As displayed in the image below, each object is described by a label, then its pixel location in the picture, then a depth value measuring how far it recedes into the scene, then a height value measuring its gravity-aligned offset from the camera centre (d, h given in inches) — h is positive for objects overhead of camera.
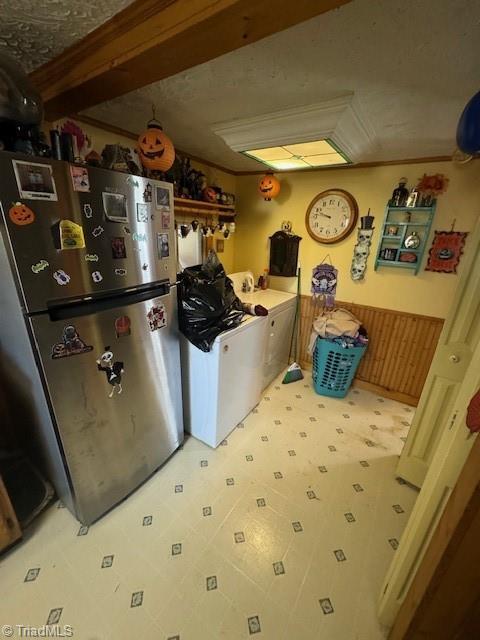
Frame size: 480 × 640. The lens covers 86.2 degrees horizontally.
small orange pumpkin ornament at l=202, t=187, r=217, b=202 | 89.9 +11.9
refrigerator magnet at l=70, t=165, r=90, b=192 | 37.4 +6.5
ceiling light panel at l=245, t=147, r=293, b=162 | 70.9 +21.9
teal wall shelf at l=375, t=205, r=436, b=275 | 82.2 +2.4
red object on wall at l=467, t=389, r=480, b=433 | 26.0 -17.1
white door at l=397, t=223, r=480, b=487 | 52.2 -28.0
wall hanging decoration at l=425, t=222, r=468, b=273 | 79.7 -3.1
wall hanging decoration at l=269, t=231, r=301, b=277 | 105.1 -7.9
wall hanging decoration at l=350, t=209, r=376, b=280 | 90.0 -3.9
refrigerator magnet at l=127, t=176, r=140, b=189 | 44.3 +7.5
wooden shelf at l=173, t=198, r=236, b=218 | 78.8 +7.3
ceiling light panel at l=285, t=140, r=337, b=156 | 63.3 +21.7
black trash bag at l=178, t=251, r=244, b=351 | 61.2 -17.7
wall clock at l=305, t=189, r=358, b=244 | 92.4 +6.8
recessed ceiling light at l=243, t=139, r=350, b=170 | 66.2 +22.0
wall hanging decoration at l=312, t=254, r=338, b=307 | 101.7 -18.3
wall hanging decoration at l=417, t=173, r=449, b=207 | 77.7 +15.3
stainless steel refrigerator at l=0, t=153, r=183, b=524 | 35.6 -15.1
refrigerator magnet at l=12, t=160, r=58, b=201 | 32.6 +5.2
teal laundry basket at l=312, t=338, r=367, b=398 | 91.7 -45.6
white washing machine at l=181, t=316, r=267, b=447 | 65.7 -39.1
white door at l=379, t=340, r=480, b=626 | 29.8 -32.2
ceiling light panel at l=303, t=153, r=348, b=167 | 75.1 +22.2
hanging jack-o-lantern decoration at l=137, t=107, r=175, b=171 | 52.5 +15.6
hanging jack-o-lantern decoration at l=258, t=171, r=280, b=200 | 92.0 +15.9
